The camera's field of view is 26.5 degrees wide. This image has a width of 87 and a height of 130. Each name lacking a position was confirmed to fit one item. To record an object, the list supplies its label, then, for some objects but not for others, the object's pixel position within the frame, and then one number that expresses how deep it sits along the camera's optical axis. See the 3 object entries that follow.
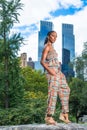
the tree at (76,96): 19.46
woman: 5.29
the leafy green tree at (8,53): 9.79
